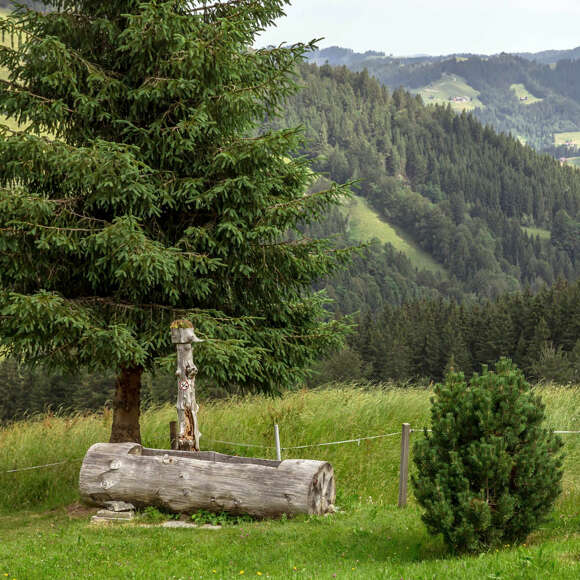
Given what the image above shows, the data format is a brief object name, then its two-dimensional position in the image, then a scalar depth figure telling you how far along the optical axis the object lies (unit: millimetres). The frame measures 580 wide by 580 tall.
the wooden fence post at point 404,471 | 19625
